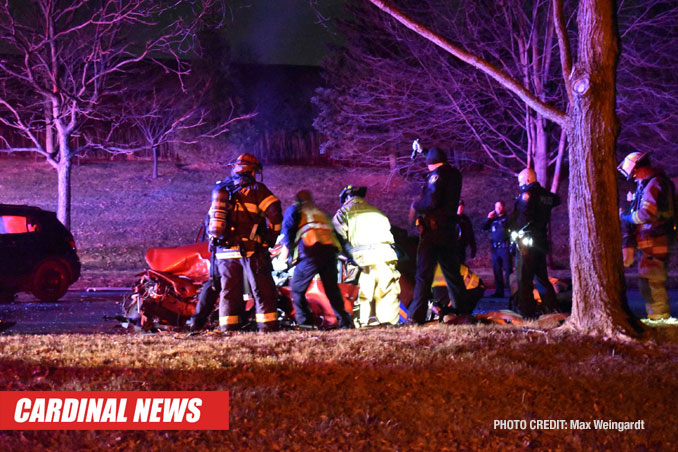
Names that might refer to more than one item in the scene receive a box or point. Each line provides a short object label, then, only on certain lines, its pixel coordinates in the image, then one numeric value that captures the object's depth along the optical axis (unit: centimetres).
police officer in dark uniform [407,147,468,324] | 1437
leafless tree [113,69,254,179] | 5012
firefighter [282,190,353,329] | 1435
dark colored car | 1967
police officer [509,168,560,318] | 1573
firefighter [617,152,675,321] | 1410
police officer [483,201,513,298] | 2116
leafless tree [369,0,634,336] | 1179
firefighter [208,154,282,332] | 1358
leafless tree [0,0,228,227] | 2917
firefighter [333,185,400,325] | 1452
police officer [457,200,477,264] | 2178
